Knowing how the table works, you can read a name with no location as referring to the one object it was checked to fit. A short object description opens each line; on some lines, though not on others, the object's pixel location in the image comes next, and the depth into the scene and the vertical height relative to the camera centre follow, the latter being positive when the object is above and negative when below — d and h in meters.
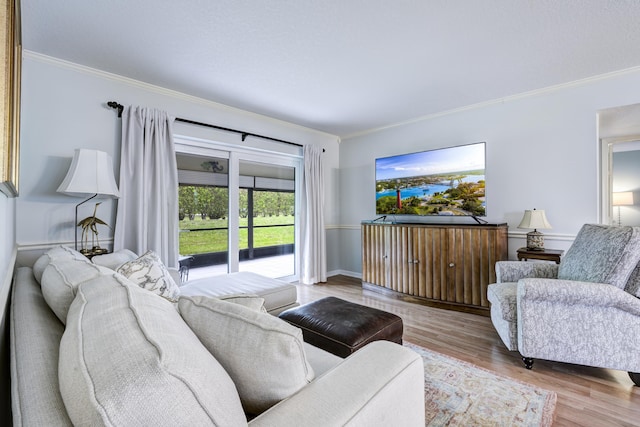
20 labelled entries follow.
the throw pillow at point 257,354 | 0.68 -0.34
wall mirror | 2.97 +0.70
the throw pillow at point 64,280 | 0.83 -0.21
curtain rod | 2.63 +1.02
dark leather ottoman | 1.65 -0.69
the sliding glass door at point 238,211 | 3.32 +0.04
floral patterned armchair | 1.74 -0.62
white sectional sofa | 0.40 -0.29
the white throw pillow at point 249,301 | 0.94 -0.29
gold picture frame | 0.80 +0.40
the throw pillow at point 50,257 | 1.39 -0.22
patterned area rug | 1.49 -1.06
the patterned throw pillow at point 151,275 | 1.48 -0.32
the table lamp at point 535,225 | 2.82 -0.11
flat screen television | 3.36 +0.40
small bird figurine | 2.30 -0.12
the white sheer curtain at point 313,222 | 4.31 -0.12
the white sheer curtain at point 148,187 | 2.66 +0.27
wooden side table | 2.70 -0.39
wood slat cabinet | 2.99 -0.54
